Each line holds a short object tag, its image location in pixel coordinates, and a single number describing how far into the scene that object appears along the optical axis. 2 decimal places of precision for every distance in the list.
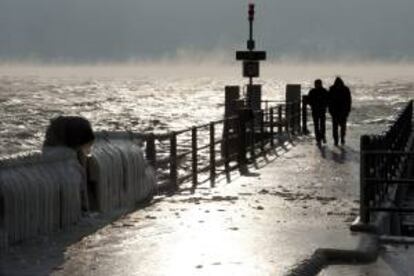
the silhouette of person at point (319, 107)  22.14
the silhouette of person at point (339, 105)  21.58
